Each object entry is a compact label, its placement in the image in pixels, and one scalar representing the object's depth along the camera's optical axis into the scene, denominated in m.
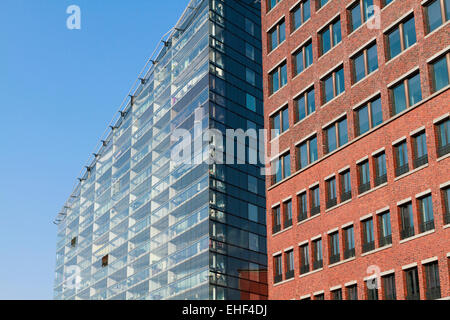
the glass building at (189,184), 75.19
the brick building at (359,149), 41.91
